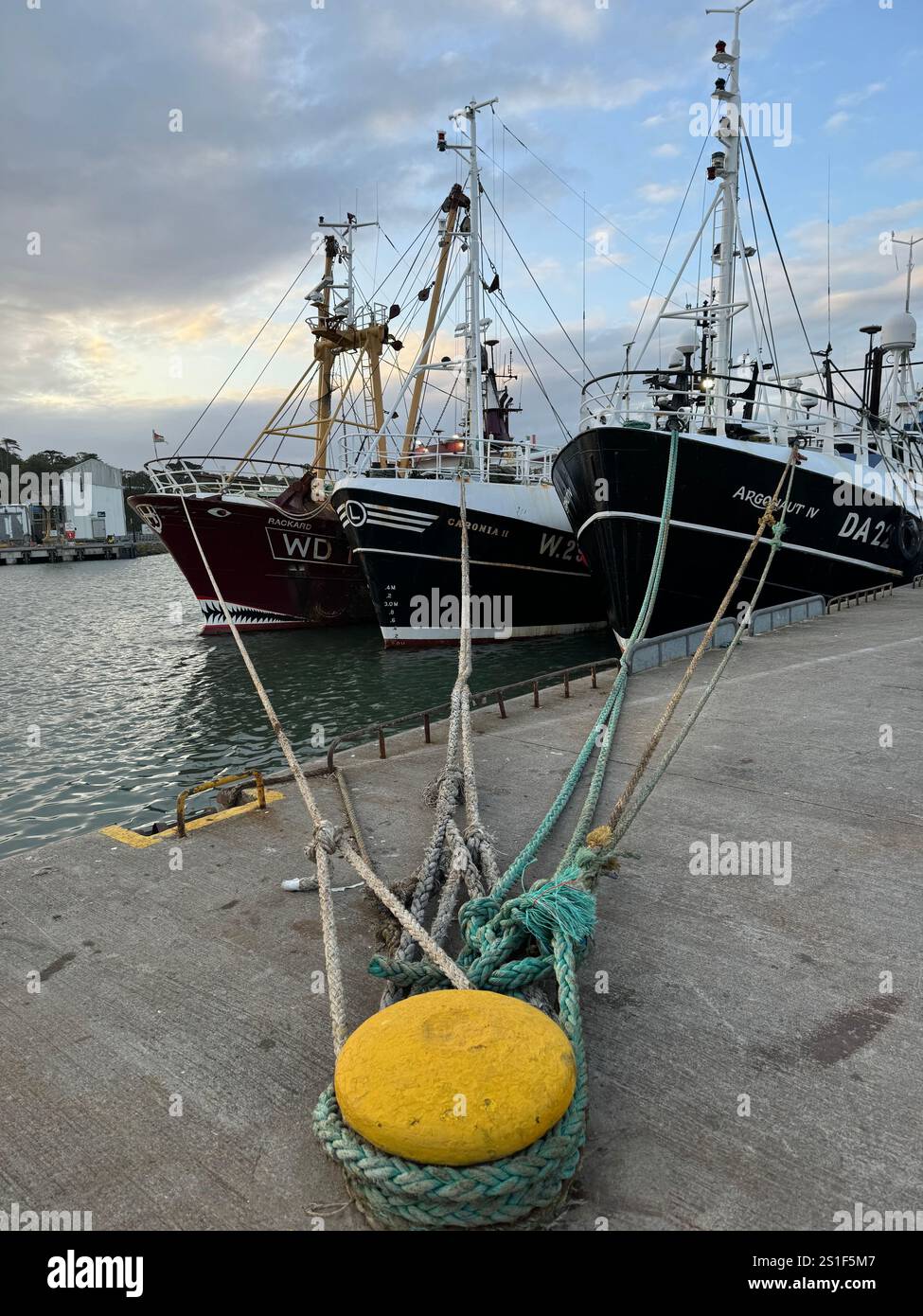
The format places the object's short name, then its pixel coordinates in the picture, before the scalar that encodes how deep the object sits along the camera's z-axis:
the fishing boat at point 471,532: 16.88
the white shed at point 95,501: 102.19
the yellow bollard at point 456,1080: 2.01
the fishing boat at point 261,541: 20.23
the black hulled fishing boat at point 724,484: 11.43
